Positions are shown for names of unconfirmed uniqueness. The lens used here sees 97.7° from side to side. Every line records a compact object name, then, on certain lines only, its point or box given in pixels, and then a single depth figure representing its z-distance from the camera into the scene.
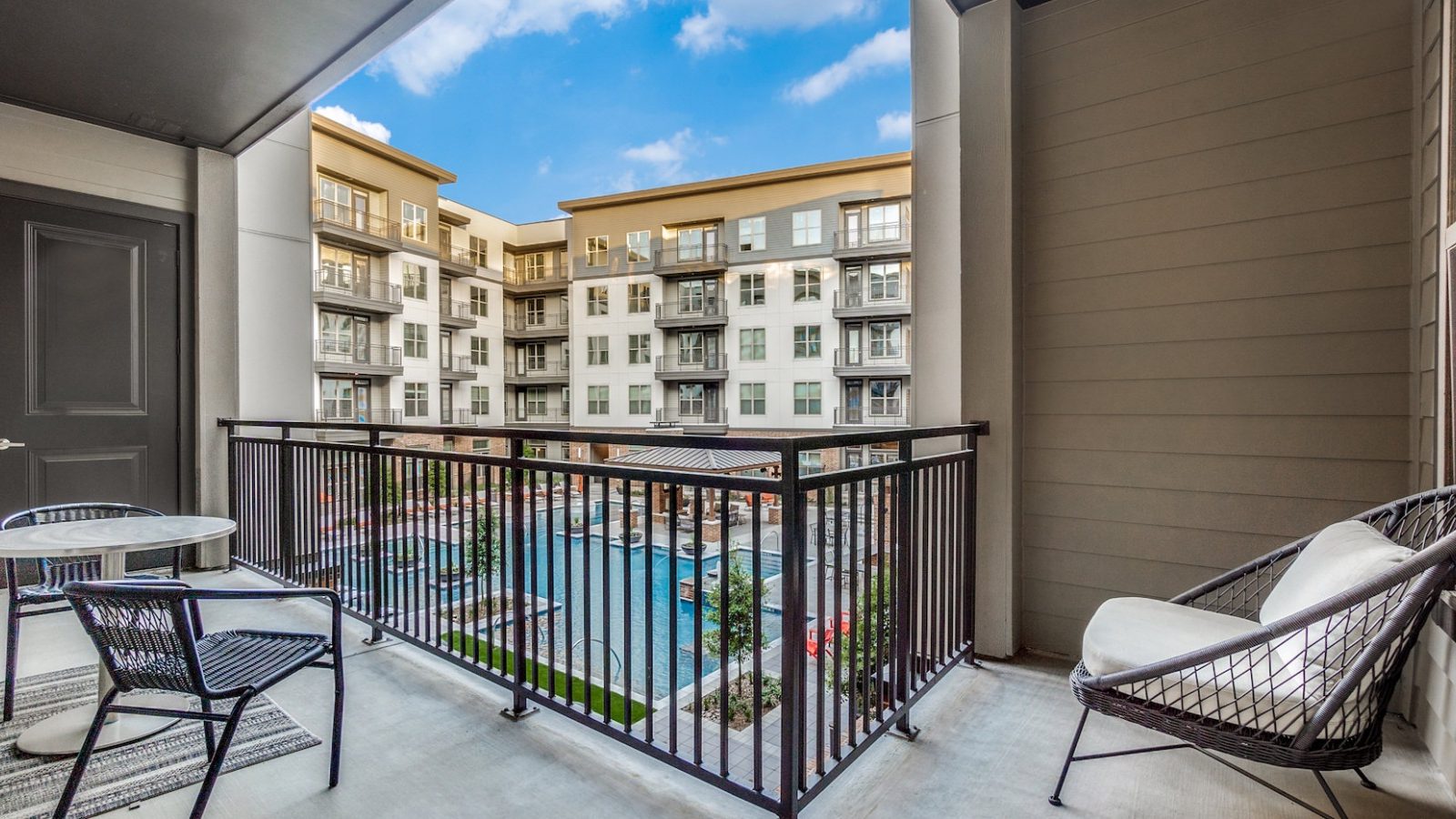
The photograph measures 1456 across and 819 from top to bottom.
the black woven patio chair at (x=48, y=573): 2.03
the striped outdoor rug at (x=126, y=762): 1.65
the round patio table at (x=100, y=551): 1.78
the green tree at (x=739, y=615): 5.02
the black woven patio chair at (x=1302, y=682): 1.27
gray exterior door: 3.38
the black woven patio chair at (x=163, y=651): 1.36
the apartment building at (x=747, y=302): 15.58
